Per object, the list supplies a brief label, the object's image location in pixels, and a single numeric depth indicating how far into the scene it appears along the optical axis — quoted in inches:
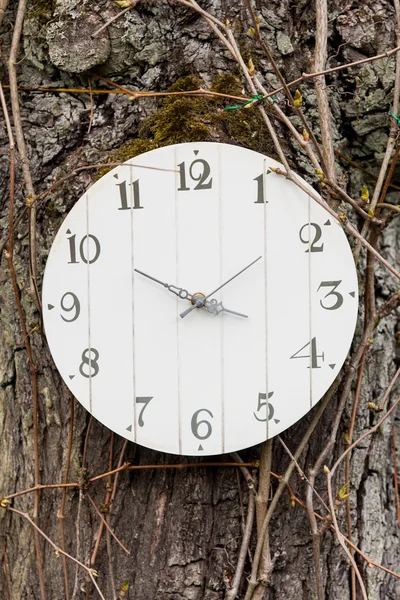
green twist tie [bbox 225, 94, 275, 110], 68.8
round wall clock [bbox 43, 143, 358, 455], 68.0
